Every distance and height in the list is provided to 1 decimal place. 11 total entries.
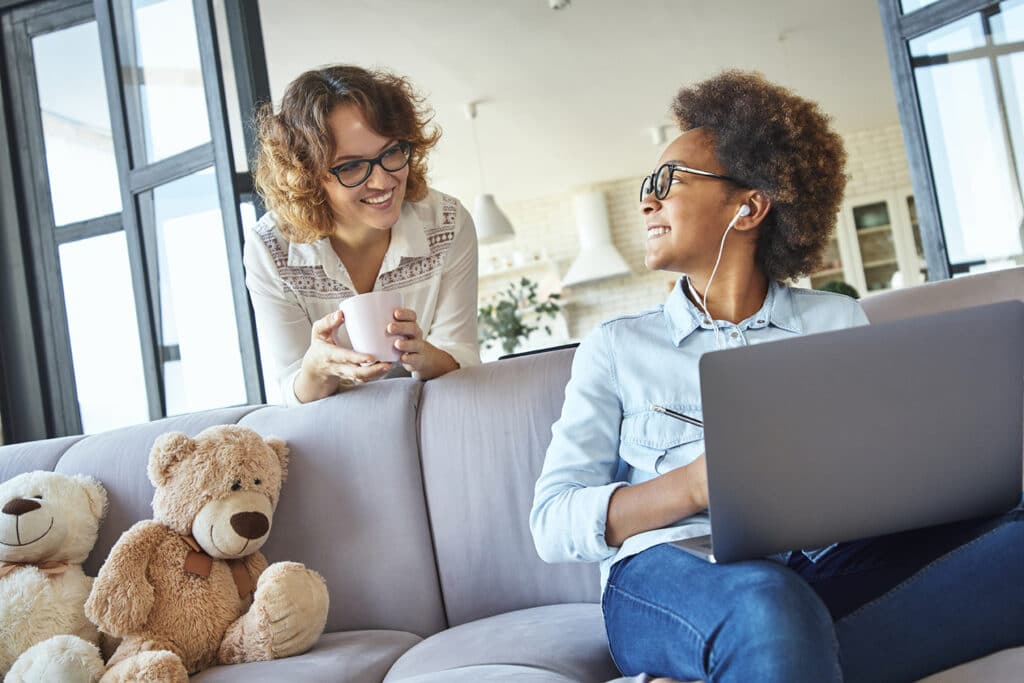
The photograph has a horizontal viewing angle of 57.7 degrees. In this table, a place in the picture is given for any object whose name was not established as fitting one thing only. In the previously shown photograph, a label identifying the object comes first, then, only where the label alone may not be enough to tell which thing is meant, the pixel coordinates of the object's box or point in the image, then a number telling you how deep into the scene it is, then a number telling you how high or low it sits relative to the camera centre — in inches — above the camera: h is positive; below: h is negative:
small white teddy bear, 63.6 -8.0
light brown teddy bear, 61.0 -9.7
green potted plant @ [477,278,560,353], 232.4 +15.2
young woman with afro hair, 39.2 -6.3
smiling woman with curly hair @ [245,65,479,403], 71.6 +14.3
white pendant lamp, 261.0 +45.8
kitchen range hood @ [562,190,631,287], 371.2 +49.0
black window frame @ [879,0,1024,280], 120.3 +24.6
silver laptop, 35.4 -3.8
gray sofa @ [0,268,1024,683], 66.0 -7.3
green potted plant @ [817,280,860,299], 117.3 +5.7
